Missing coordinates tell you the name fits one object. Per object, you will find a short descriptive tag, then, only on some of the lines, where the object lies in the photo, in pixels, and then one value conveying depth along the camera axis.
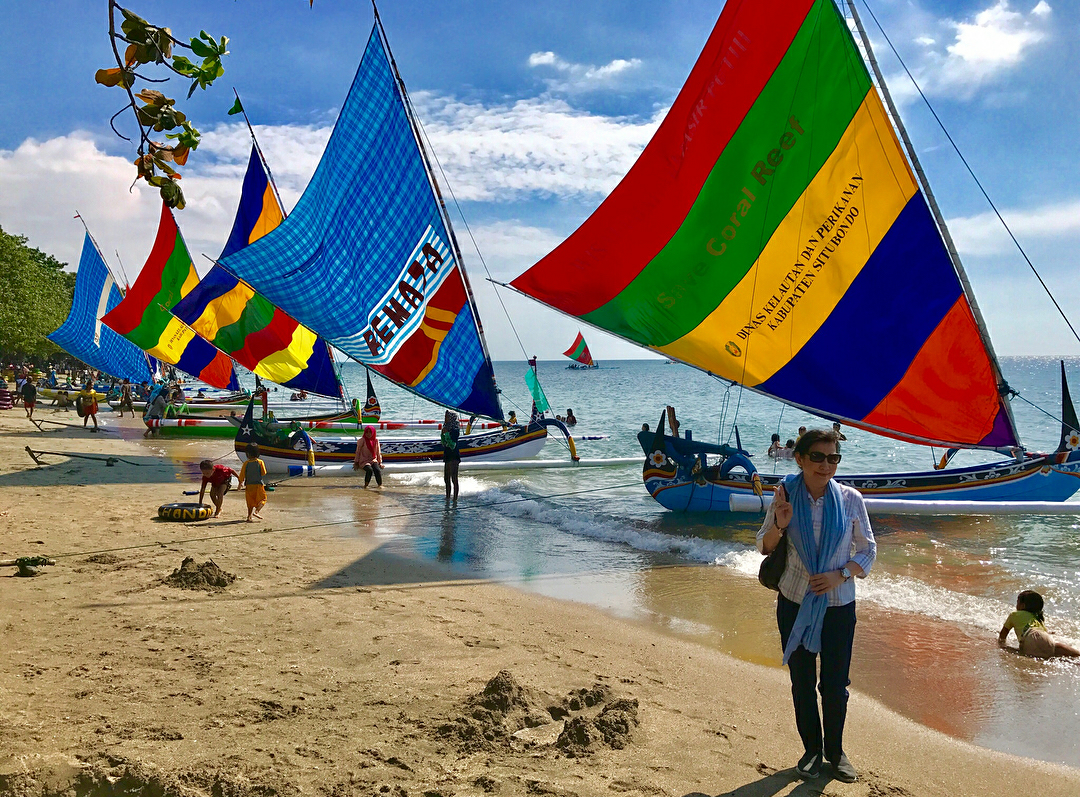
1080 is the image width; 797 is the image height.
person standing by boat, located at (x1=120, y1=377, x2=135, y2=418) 37.72
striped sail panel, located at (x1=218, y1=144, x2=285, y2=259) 24.83
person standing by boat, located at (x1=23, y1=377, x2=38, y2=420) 30.64
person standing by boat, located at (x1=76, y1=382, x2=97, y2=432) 28.03
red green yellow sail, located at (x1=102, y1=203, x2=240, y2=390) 29.77
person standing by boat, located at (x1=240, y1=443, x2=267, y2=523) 12.31
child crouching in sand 12.25
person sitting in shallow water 6.85
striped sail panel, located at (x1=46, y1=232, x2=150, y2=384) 35.75
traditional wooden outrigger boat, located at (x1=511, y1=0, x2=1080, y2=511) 10.77
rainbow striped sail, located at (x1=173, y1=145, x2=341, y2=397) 24.45
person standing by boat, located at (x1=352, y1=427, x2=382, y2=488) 17.78
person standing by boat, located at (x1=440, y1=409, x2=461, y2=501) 15.57
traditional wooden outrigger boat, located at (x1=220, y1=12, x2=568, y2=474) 17.20
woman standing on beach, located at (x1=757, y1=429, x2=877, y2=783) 3.83
